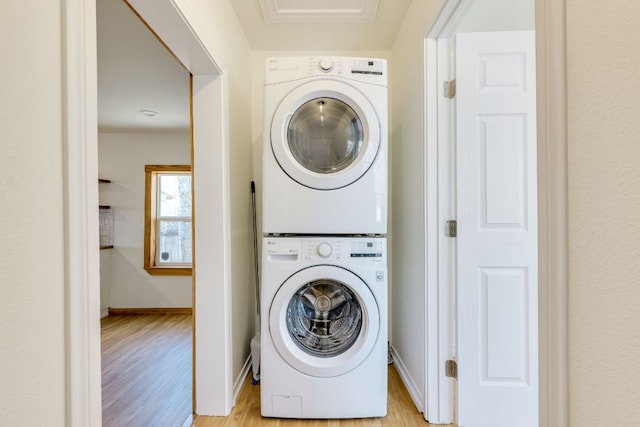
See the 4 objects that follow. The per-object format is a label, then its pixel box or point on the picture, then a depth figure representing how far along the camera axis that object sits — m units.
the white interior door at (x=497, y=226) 1.60
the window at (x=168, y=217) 4.19
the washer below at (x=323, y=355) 1.64
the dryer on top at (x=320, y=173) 1.67
